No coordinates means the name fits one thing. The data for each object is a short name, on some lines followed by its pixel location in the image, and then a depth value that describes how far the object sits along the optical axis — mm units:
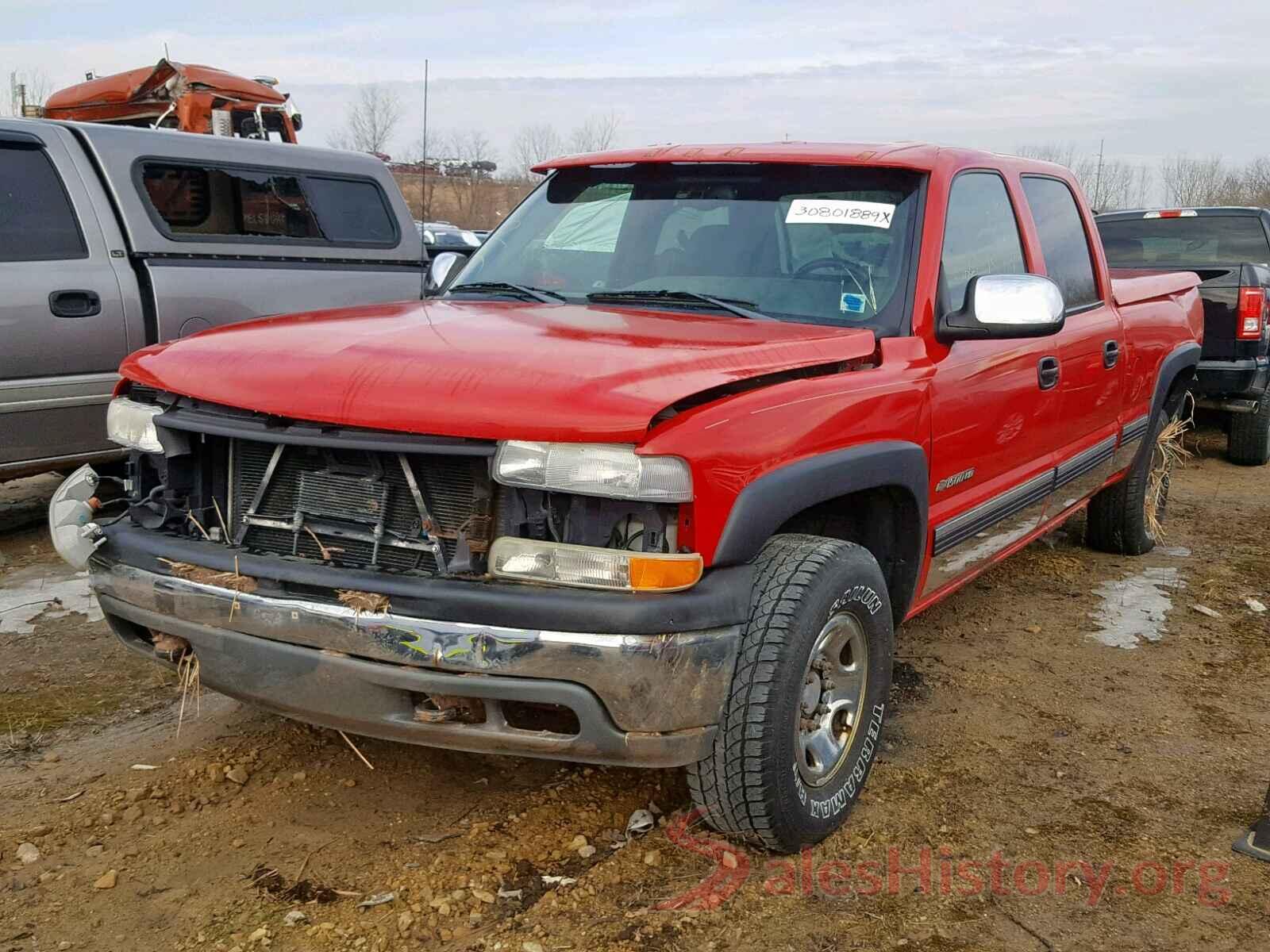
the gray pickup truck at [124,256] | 5105
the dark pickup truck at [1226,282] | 7621
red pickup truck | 2373
